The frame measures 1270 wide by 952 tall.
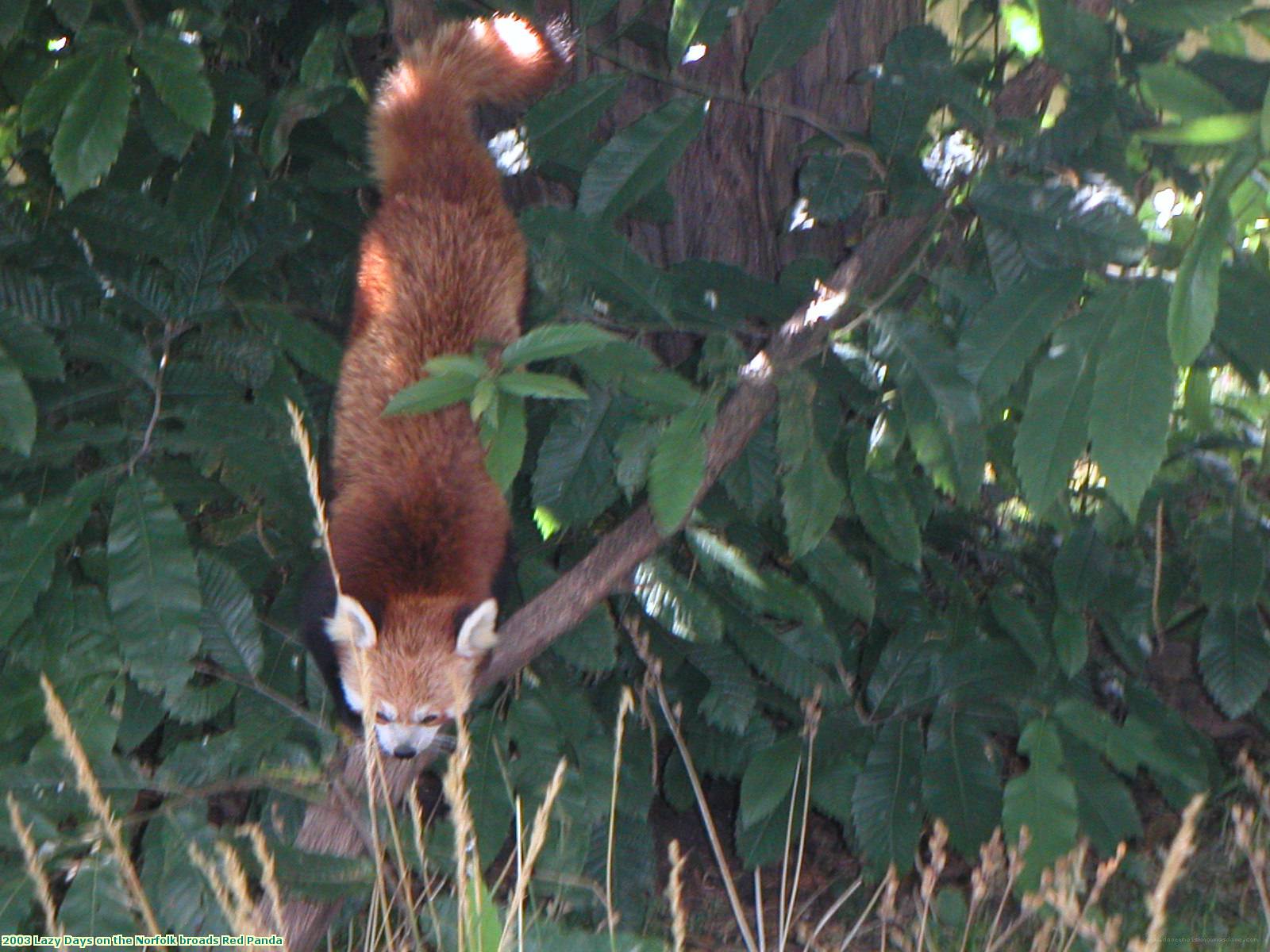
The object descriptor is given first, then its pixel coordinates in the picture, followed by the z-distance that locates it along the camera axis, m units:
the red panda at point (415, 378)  5.87
